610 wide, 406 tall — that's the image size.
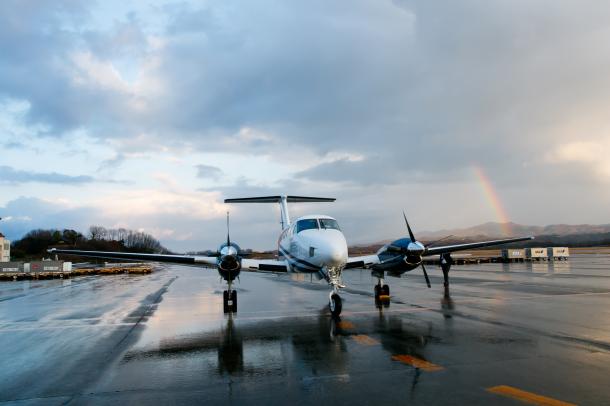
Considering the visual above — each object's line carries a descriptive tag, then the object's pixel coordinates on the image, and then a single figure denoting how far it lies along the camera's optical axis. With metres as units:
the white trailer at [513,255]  58.10
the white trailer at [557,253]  58.57
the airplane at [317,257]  13.44
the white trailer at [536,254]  59.28
